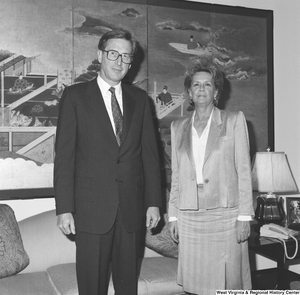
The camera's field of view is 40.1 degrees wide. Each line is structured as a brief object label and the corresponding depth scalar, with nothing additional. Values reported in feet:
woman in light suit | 6.97
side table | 9.02
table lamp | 9.65
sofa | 7.80
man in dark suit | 6.48
